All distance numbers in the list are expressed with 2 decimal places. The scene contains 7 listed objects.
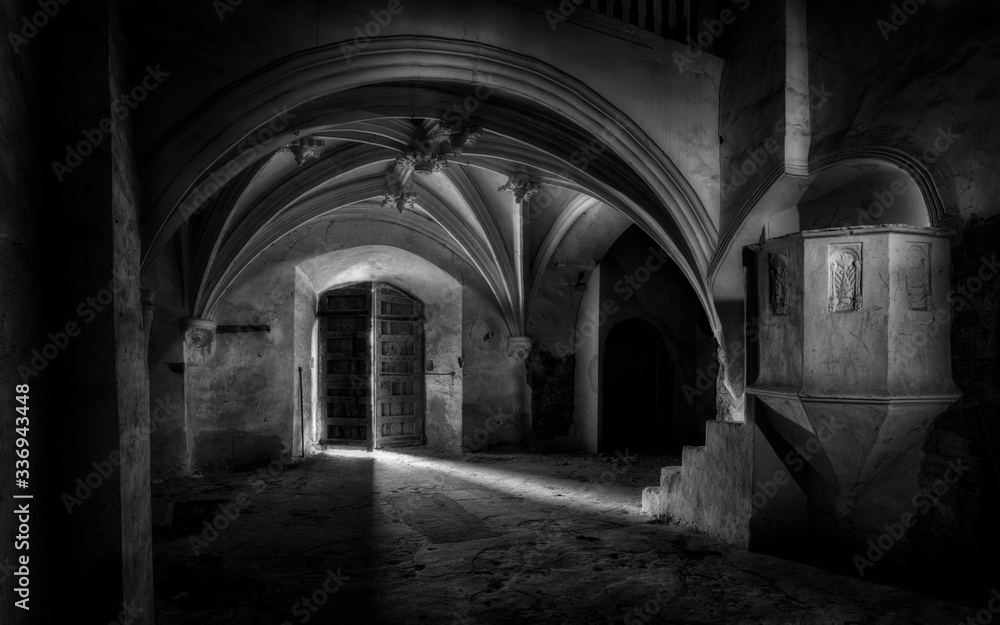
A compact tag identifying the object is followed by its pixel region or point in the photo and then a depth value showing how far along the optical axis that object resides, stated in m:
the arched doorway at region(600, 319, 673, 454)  11.81
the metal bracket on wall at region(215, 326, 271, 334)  9.62
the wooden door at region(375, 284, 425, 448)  11.80
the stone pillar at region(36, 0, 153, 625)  2.85
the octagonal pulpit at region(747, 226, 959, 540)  4.52
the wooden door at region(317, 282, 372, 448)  11.82
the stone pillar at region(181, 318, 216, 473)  9.04
